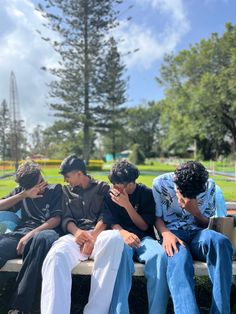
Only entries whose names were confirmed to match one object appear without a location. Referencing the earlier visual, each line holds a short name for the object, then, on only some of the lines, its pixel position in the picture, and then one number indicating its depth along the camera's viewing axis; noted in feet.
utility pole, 104.82
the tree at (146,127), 225.35
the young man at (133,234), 8.00
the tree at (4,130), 160.87
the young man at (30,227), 8.36
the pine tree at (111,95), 94.53
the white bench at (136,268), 8.57
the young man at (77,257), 7.77
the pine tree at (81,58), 90.38
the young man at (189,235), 7.69
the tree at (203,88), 98.07
